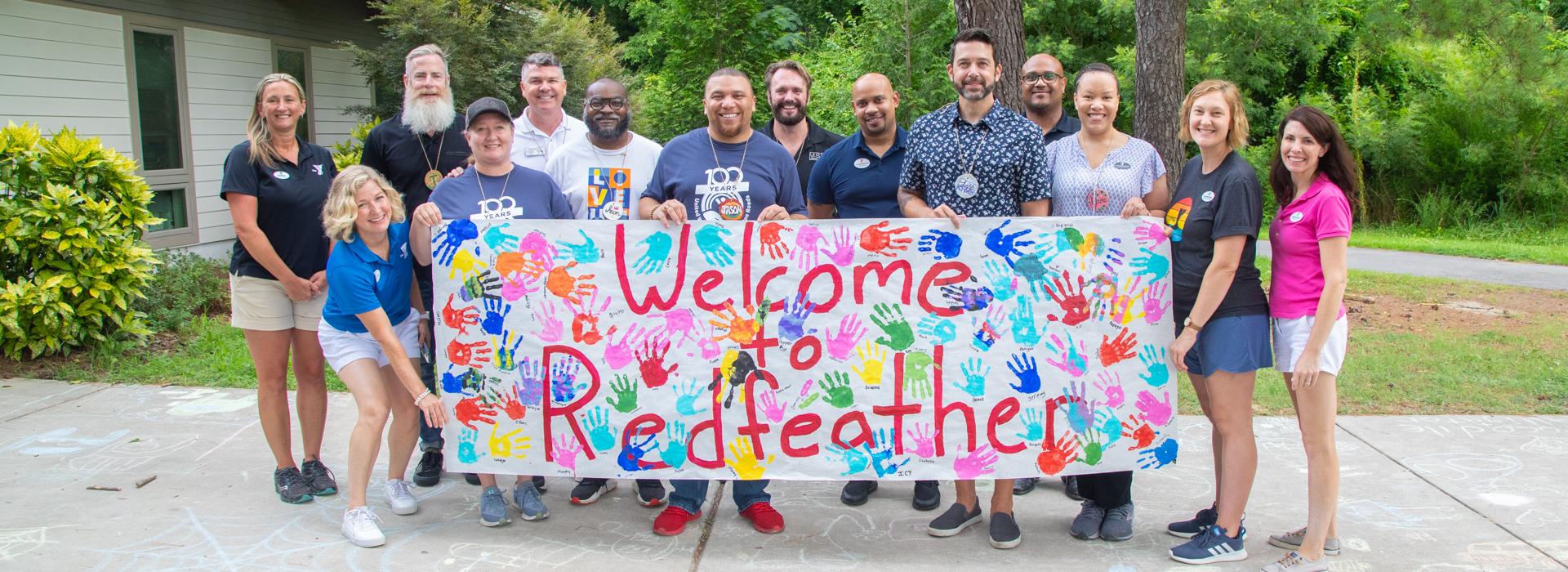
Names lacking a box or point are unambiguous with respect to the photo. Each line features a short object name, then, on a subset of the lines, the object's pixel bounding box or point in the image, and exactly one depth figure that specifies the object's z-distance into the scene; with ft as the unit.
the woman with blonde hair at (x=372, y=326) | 12.43
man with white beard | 14.46
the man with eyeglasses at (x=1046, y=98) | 14.49
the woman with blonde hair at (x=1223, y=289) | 11.41
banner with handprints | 12.35
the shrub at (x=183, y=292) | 23.36
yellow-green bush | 19.90
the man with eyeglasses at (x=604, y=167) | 14.35
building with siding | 26.32
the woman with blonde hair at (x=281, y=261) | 13.47
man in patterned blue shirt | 12.56
